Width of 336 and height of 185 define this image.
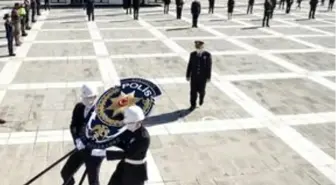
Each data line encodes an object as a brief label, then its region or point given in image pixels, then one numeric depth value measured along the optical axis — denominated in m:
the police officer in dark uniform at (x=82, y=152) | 5.21
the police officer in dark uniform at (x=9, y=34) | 14.26
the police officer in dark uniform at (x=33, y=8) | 20.91
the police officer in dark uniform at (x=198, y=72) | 9.65
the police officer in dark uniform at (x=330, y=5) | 28.46
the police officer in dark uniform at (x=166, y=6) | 25.21
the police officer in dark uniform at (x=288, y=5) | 26.20
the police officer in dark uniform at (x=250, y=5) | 25.84
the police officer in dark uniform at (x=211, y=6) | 25.31
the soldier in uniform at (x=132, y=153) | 4.44
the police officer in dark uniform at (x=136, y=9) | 22.58
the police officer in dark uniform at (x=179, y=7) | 22.80
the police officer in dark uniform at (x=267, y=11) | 20.96
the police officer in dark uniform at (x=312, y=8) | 23.83
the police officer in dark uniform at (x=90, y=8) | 21.79
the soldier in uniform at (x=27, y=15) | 18.86
